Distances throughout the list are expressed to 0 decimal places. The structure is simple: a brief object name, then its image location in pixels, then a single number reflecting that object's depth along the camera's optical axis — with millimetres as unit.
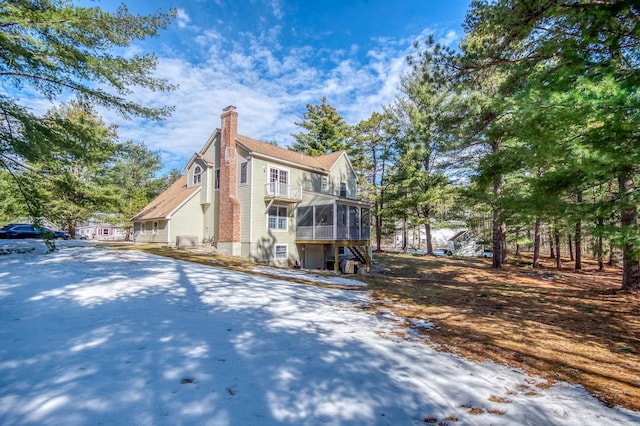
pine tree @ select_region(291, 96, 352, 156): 32094
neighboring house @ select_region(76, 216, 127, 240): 47191
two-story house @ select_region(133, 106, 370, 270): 17781
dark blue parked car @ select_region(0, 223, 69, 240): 20750
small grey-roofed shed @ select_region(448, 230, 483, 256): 36062
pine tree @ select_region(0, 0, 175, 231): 6973
